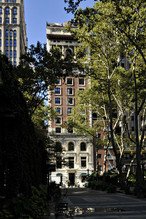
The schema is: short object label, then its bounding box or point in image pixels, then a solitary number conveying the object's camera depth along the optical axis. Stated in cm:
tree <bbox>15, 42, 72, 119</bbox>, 2288
